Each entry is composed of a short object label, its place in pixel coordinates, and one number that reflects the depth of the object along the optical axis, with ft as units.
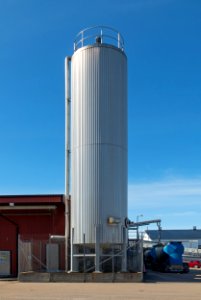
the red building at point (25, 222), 98.32
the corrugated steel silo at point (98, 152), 82.83
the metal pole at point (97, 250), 80.28
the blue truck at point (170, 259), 114.32
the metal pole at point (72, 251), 83.12
